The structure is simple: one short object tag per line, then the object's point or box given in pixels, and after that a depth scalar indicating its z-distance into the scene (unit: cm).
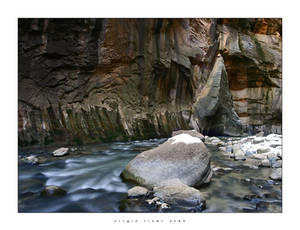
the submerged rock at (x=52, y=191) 253
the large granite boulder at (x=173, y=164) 268
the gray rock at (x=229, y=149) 489
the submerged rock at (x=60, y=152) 406
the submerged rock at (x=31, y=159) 336
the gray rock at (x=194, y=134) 625
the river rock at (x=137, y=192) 240
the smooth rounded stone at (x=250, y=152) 445
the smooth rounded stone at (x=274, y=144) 463
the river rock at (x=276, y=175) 291
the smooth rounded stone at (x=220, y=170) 335
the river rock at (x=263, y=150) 442
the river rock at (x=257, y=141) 577
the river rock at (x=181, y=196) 221
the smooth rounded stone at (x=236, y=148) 477
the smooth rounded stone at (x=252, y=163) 362
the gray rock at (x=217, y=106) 921
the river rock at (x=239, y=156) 411
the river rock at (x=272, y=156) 371
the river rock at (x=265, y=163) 356
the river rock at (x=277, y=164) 349
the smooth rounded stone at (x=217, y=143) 602
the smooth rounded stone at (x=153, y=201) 227
